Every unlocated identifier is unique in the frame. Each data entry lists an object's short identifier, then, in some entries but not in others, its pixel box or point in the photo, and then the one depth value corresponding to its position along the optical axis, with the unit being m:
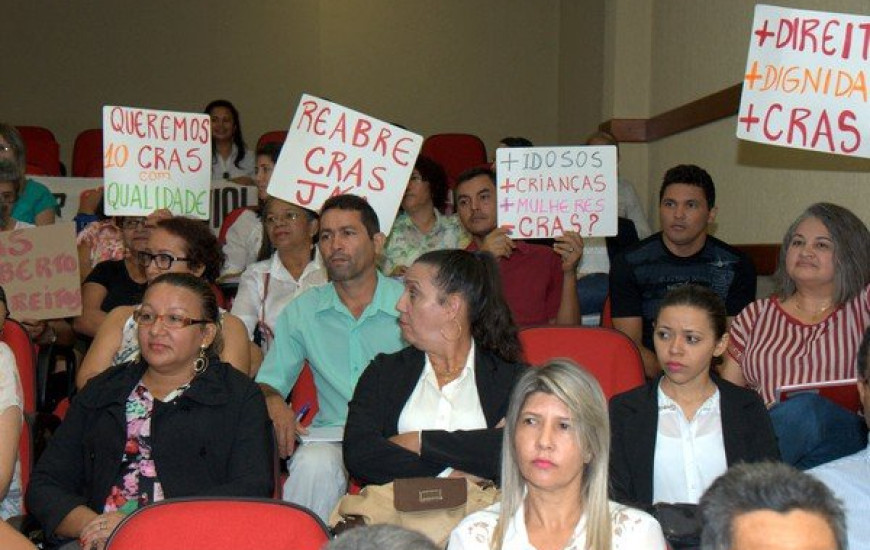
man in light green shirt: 4.28
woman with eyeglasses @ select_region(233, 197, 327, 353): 5.05
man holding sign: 5.00
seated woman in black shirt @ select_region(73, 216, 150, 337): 5.08
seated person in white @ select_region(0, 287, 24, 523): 3.43
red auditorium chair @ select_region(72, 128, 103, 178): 8.64
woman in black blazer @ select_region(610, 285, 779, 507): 3.42
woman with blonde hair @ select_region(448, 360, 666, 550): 2.75
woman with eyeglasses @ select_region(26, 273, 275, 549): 3.47
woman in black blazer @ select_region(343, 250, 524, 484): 3.50
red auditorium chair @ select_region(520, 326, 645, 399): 3.98
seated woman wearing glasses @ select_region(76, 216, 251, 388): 4.14
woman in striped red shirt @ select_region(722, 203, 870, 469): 4.02
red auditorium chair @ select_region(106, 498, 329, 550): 2.66
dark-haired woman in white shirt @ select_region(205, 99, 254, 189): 8.37
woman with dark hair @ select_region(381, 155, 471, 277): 6.11
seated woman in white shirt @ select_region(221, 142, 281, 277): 6.23
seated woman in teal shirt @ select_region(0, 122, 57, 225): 5.98
